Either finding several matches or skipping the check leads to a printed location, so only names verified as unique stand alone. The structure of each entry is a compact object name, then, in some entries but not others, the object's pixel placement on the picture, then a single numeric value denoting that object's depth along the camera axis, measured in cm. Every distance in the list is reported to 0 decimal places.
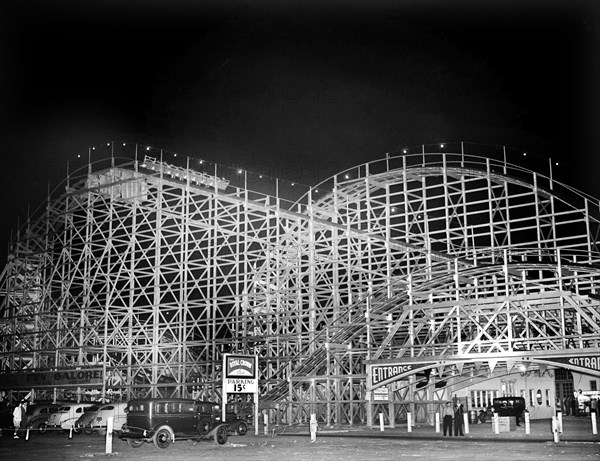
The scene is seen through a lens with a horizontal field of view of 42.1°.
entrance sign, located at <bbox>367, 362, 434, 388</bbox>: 2542
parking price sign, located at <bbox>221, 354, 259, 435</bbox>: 2542
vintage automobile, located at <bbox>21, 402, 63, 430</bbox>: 3130
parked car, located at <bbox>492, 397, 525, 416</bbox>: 3910
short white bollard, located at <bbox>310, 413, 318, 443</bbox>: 2370
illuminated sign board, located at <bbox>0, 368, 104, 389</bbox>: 3722
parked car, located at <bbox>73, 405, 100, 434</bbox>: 2961
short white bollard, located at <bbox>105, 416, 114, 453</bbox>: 2045
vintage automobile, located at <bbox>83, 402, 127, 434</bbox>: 2934
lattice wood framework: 2656
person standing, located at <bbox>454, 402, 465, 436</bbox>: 2566
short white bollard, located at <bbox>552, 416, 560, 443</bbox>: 2239
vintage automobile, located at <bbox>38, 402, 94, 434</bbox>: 3120
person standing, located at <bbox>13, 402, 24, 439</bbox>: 2831
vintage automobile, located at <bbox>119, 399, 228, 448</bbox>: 2244
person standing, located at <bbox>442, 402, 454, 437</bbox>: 2555
